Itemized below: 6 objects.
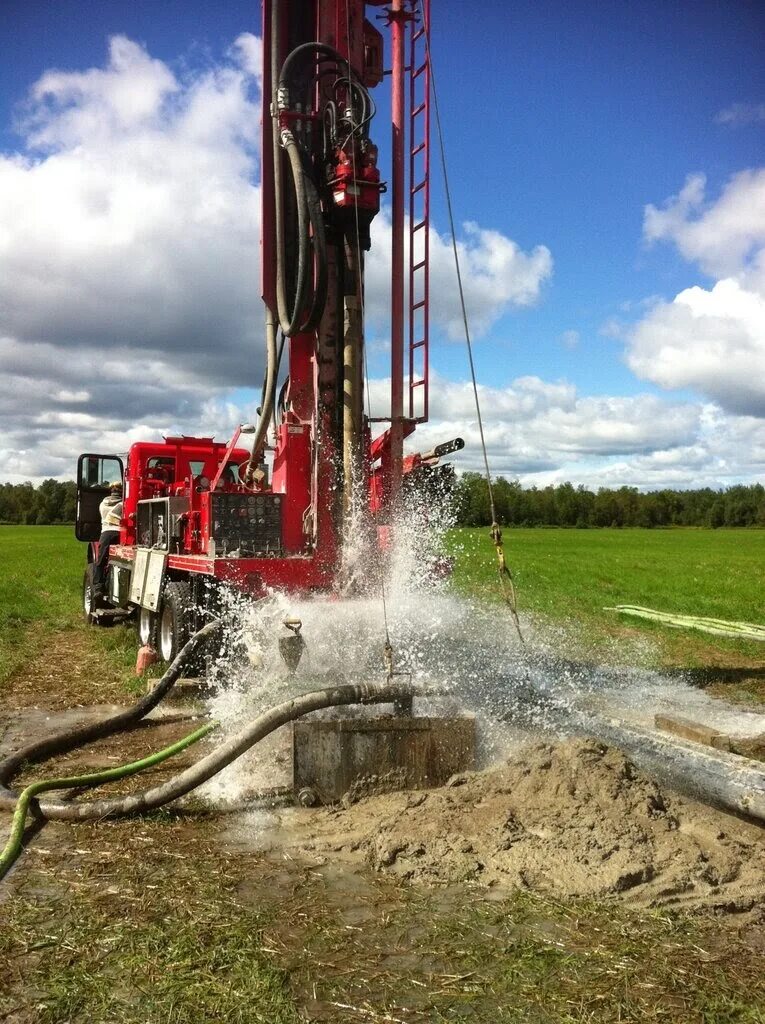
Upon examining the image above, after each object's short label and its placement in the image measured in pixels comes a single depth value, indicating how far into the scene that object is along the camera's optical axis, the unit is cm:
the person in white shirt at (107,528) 1238
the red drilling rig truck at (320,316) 745
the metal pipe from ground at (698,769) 438
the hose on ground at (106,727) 565
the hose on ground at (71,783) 416
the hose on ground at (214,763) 473
